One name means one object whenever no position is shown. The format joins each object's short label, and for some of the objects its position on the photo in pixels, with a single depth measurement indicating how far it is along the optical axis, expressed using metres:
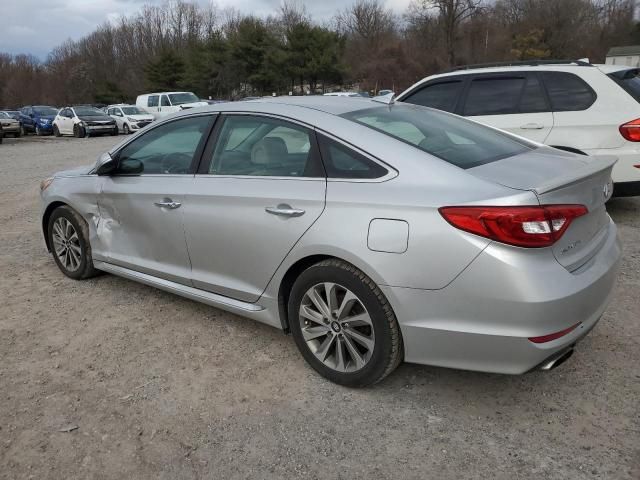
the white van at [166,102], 27.80
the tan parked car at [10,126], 29.47
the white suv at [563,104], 5.54
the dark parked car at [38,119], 31.44
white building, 60.22
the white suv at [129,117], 27.34
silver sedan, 2.41
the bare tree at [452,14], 55.47
